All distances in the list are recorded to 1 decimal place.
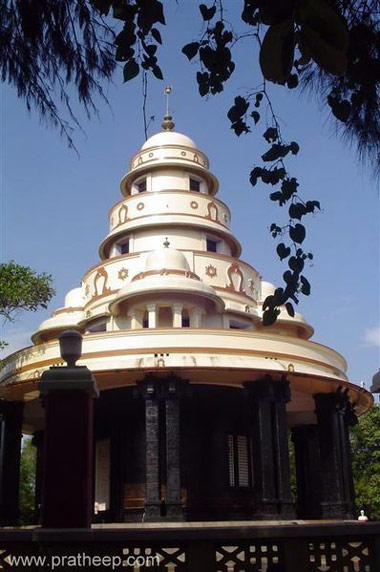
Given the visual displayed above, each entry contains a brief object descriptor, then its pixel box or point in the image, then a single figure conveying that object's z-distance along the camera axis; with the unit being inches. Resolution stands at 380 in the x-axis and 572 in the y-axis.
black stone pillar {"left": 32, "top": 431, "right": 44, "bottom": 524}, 794.2
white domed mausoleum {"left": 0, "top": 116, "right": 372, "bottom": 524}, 617.9
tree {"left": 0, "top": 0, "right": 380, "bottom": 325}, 128.1
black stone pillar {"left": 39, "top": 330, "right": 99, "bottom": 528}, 259.0
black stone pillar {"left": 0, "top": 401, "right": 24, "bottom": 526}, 679.7
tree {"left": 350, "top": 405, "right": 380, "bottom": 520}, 1368.1
